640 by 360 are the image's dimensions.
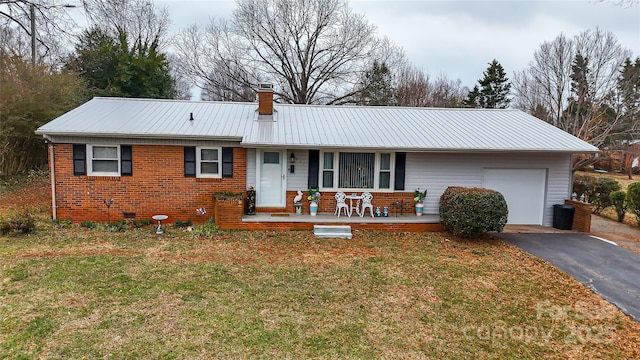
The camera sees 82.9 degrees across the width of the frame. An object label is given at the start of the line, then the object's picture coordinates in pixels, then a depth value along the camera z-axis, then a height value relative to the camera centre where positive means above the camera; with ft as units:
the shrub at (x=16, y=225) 28.14 -5.85
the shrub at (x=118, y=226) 30.73 -6.32
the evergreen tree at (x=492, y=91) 106.93 +21.77
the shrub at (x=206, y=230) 29.74 -6.23
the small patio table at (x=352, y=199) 34.48 -3.92
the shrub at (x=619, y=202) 40.37 -3.80
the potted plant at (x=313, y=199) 33.83 -3.77
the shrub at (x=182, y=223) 32.55 -6.19
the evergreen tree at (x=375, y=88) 81.46 +16.34
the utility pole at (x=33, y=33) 44.78 +16.09
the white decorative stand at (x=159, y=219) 30.12 -5.52
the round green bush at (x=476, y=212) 28.55 -3.80
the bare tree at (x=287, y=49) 80.53 +24.87
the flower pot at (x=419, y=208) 34.78 -4.38
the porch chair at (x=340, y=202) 34.22 -3.96
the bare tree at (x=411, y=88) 91.04 +18.72
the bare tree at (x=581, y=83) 63.52 +15.92
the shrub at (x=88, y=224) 31.17 -6.26
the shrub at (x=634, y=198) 36.81 -3.00
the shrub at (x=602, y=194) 42.65 -3.08
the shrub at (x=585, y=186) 44.50 -2.31
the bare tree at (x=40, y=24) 41.81 +16.05
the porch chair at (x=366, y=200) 34.45 -3.79
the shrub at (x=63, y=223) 31.30 -6.28
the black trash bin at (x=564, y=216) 34.47 -4.74
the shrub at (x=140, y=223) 32.22 -6.16
